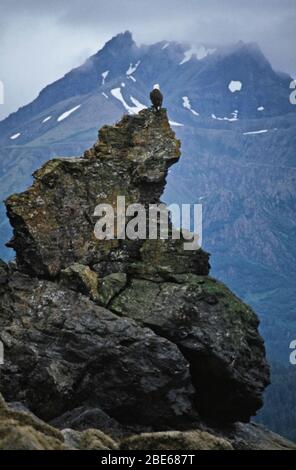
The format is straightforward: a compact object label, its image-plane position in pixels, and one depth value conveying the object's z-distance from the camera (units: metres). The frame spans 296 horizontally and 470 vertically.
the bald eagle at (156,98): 51.88
